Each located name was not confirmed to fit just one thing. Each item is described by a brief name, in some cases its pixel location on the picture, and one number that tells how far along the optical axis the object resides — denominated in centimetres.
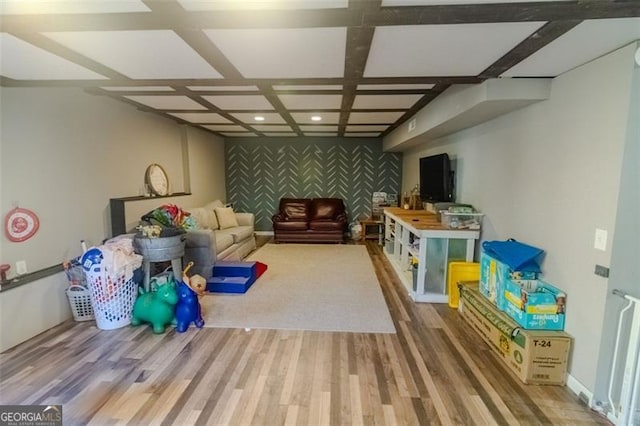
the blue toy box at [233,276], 376
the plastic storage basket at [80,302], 294
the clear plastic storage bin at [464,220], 354
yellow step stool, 344
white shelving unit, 352
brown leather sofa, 651
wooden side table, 656
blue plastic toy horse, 285
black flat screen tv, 408
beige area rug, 302
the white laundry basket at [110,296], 273
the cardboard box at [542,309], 223
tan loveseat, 400
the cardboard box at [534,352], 215
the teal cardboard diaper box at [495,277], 252
